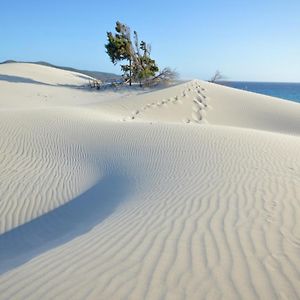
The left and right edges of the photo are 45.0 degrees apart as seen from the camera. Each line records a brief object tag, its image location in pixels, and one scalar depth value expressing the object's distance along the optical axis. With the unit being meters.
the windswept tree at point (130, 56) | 27.80
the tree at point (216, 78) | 31.88
